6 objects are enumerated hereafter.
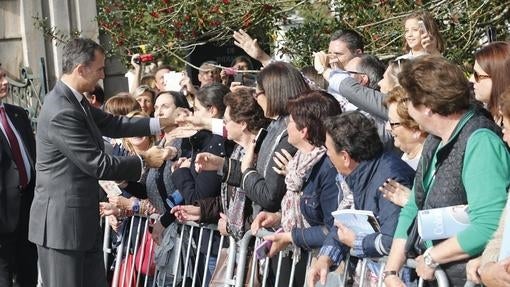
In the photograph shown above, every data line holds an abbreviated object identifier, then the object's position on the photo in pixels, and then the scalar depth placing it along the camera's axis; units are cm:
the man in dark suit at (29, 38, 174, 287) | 1167
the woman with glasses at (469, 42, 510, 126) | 858
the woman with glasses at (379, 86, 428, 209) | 919
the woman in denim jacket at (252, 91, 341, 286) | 982
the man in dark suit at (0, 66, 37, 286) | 1385
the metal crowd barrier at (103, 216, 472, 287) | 1016
